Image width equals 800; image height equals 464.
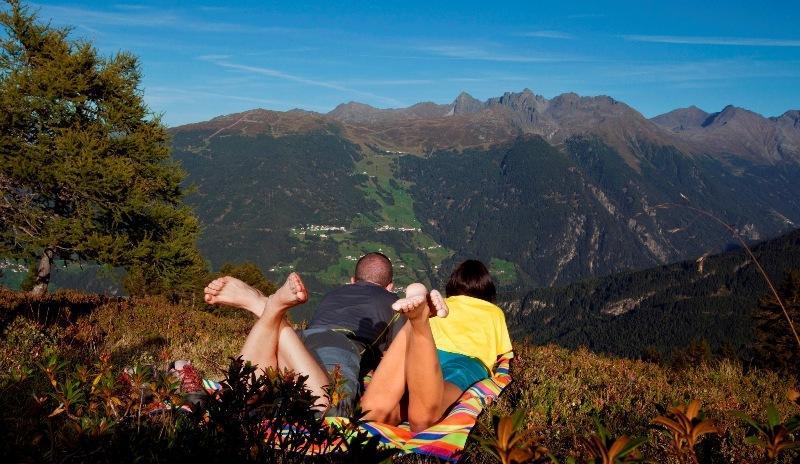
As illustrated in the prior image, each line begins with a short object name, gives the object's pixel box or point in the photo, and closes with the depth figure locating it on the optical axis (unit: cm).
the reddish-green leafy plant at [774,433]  197
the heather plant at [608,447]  181
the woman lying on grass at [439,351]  391
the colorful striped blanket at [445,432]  398
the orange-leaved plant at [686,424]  202
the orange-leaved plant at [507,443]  173
